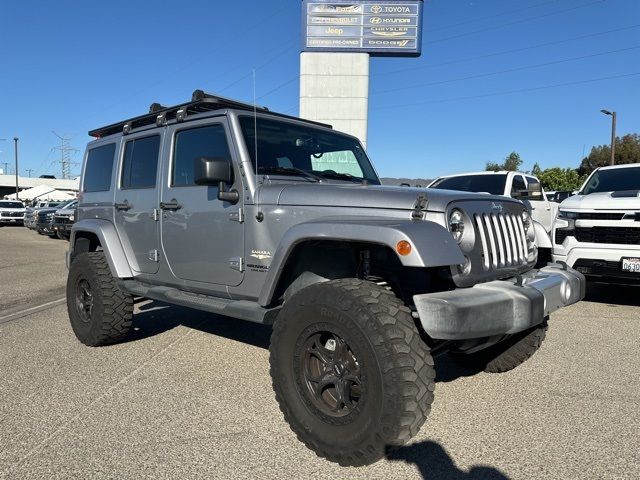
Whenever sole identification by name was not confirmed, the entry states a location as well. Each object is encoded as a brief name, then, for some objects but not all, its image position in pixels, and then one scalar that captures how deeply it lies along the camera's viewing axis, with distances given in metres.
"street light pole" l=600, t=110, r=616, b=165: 29.03
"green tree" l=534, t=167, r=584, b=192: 42.22
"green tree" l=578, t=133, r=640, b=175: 43.81
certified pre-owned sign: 18.08
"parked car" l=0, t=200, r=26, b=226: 28.19
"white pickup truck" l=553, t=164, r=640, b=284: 6.09
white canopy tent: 62.56
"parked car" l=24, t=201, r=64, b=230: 22.41
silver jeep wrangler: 2.52
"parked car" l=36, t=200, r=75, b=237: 20.77
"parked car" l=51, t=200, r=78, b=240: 18.28
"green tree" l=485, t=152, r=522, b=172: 63.66
